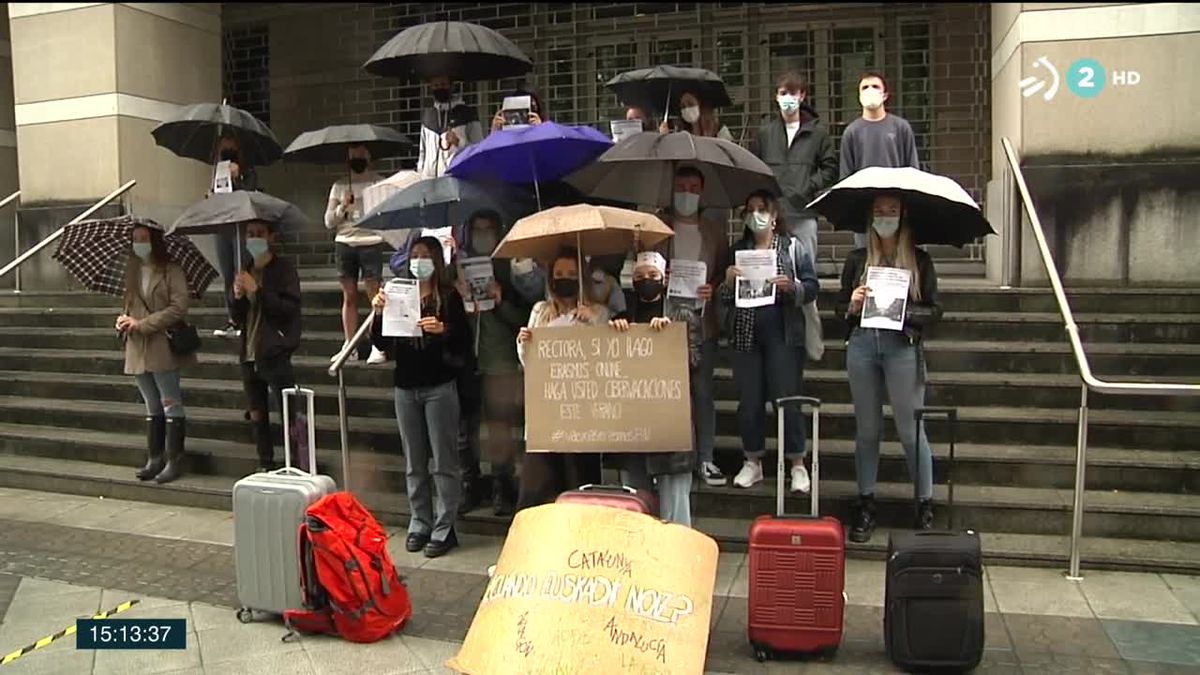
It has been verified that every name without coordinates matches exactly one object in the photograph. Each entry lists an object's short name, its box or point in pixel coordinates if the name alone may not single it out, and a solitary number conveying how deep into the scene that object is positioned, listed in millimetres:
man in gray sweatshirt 6344
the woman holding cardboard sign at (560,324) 4816
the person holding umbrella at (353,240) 7309
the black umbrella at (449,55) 6586
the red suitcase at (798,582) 4059
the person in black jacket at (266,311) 6586
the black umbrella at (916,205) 4770
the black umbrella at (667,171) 4988
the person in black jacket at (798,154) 6422
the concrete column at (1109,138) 7625
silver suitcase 4688
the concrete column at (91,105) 11102
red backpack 4465
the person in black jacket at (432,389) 5477
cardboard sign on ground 3652
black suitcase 3963
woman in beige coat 7051
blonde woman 5156
